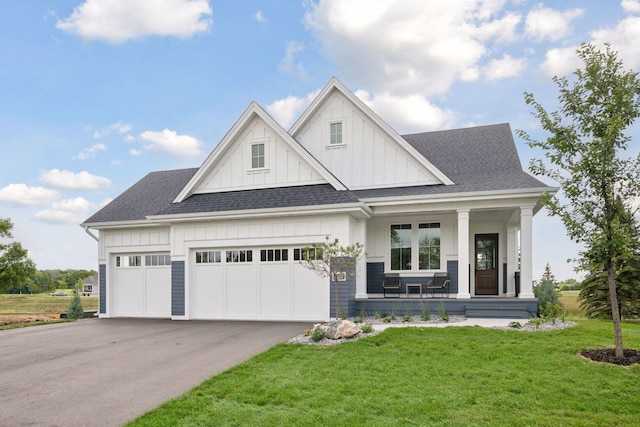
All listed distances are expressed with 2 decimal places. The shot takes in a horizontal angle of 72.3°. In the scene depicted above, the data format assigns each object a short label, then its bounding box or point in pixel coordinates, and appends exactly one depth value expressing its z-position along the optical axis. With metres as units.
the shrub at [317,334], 9.03
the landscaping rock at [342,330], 9.08
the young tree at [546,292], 14.32
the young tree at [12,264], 18.23
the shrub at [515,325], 9.95
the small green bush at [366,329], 9.54
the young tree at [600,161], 7.34
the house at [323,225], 12.73
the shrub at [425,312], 11.52
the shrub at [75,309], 16.12
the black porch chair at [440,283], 13.34
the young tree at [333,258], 10.36
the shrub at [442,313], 11.33
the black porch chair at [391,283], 14.02
